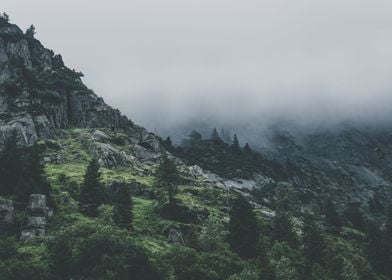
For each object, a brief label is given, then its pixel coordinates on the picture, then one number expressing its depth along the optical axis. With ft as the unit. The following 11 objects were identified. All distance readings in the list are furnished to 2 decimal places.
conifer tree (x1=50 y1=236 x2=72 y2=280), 248.73
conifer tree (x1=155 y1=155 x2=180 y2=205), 390.01
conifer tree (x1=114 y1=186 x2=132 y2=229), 330.16
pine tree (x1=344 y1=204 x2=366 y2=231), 503.61
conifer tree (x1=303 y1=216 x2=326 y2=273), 344.69
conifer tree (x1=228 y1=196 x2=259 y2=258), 341.00
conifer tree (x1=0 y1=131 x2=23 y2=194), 340.80
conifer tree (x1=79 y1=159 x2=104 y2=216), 349.20
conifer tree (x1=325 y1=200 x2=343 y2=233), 462.60
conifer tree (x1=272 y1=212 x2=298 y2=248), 367.86
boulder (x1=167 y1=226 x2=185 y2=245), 338.44
